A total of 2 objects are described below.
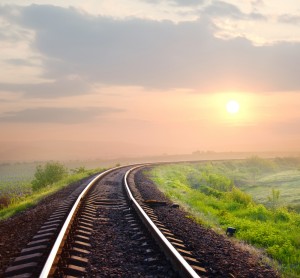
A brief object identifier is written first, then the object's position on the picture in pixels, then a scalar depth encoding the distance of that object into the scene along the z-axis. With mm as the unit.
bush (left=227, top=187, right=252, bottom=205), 18922
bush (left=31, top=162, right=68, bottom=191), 33188
